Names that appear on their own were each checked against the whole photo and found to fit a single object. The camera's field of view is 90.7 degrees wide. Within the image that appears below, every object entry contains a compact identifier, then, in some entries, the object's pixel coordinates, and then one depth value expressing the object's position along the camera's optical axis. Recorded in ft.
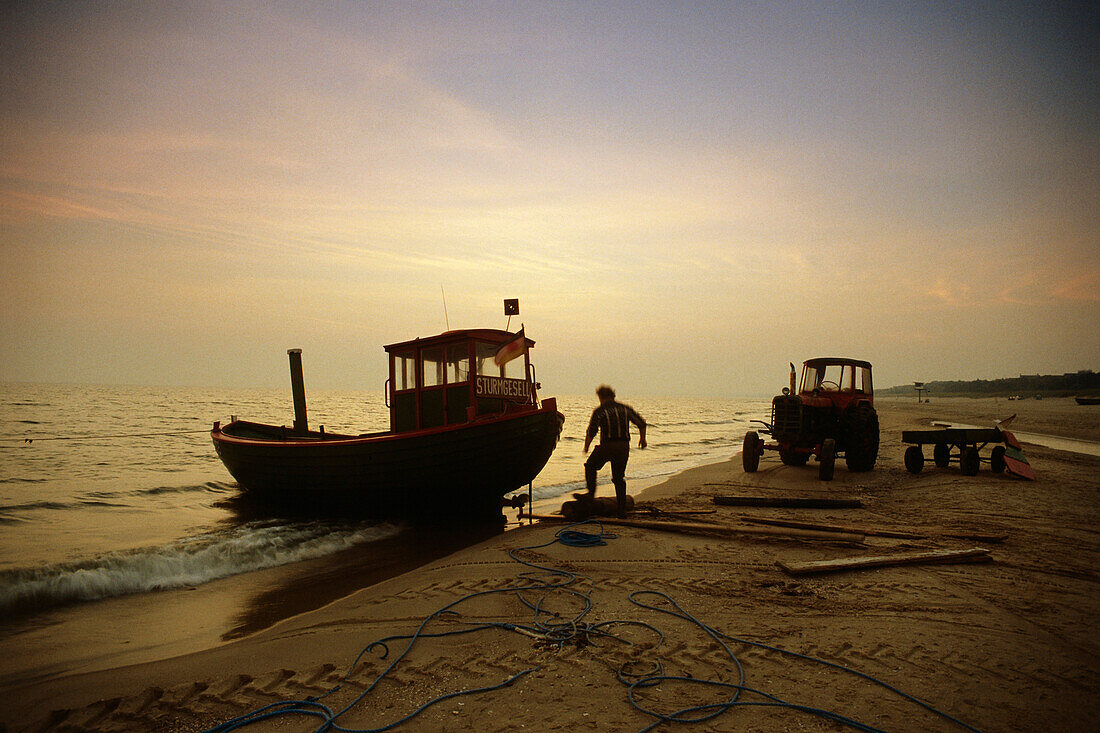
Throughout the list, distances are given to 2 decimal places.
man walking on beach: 27.96
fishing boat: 30.91
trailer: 38.63
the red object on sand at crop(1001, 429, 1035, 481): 37.32
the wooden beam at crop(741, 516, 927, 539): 22.86
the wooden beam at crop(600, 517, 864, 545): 22.81
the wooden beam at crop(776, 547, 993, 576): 18.24
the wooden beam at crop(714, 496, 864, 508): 30.63
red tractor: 43.57
